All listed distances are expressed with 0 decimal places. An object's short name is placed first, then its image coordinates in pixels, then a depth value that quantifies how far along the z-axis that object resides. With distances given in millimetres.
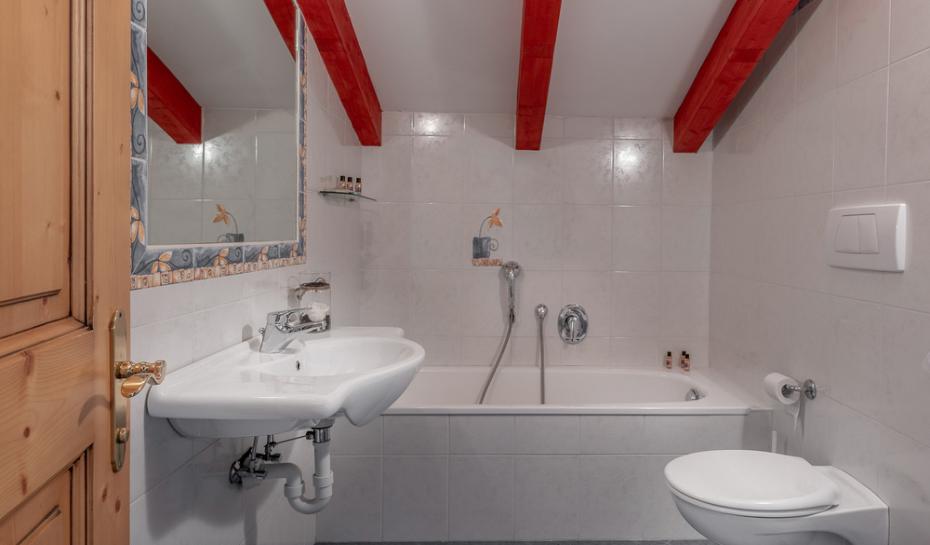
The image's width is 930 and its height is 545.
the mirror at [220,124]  1208
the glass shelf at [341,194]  2349
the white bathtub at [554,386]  2971
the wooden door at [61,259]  509
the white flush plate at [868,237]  1560
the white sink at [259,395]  1047
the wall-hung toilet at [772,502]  1508
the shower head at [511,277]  3025
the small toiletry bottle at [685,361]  2998
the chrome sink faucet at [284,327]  1531
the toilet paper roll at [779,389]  2025
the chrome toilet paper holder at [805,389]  1981
